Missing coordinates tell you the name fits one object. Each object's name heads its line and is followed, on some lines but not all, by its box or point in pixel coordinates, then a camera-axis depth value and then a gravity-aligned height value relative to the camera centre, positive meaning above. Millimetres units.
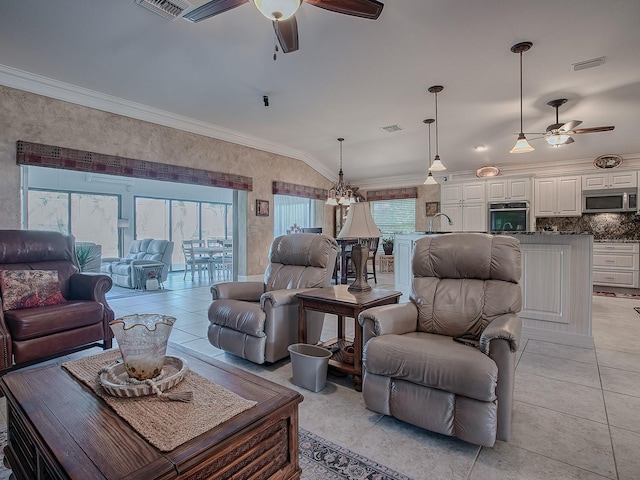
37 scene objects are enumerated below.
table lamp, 2691 +27
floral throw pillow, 2668 -418
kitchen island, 3107 -491
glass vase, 1286 -412
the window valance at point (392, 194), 8294 +1046
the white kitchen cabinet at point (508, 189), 6668 +908
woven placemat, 1033 -592
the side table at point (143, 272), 6410 -681
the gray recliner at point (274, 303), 2619 -556
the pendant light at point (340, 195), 7020 +896
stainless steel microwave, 5871 +590
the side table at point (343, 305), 2295 -497
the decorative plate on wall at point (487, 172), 7141 +1332
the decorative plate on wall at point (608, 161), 6102 +1321
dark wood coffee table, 928 -607
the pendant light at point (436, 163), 4143 +930
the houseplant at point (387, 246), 7898 -247
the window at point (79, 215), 7965 +545
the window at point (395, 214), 8492 +541
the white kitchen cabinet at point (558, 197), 6320 +720
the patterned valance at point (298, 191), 6734 +965
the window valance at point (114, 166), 3824 +934
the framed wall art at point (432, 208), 7963 +636
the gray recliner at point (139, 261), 6648 -492
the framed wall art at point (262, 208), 6359 +527
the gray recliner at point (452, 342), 1606 -584
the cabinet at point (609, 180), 5863 +954
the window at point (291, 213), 7395 +534
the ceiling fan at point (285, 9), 1935 +1435
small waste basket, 2256 -892
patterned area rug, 1499 -1055
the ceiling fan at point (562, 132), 4047 +1228
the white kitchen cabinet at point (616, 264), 5785 -511
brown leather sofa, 2453 -581
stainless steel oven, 6661 +367
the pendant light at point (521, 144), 3255 +949
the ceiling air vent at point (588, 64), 3436 +1749
